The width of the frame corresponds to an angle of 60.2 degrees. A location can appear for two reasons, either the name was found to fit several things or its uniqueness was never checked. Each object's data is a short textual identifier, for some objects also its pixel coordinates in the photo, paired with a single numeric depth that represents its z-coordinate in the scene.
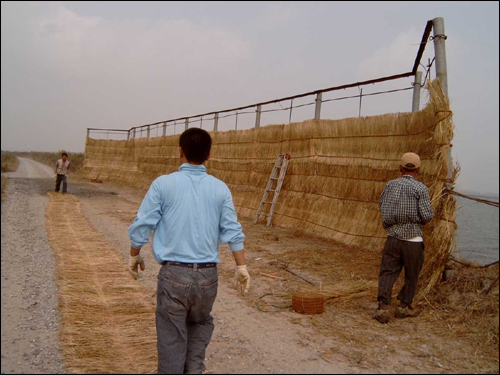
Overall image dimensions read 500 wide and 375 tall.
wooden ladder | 10.41
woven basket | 4.50
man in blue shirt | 2.58
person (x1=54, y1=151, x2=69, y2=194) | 15.67
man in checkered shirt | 4.36
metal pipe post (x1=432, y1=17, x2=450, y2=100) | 5.51
